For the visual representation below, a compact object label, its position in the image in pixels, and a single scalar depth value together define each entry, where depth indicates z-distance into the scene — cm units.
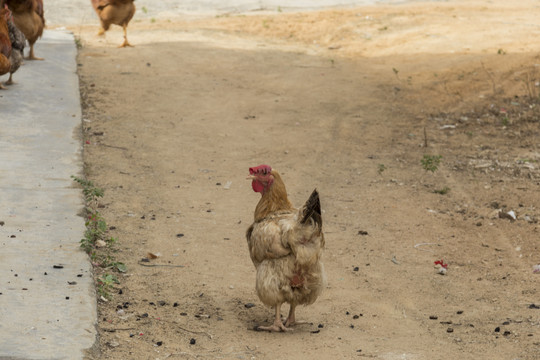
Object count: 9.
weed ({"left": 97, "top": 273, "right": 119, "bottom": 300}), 949
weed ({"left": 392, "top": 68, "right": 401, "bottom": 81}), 2362
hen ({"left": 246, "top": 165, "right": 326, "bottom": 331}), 882
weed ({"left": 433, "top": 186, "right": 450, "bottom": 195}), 1495
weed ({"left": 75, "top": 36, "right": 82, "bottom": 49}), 2746
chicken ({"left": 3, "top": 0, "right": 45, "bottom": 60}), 2206
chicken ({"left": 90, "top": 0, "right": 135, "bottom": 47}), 2773
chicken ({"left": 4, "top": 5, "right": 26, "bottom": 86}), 1902
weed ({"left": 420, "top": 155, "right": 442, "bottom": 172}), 1550
